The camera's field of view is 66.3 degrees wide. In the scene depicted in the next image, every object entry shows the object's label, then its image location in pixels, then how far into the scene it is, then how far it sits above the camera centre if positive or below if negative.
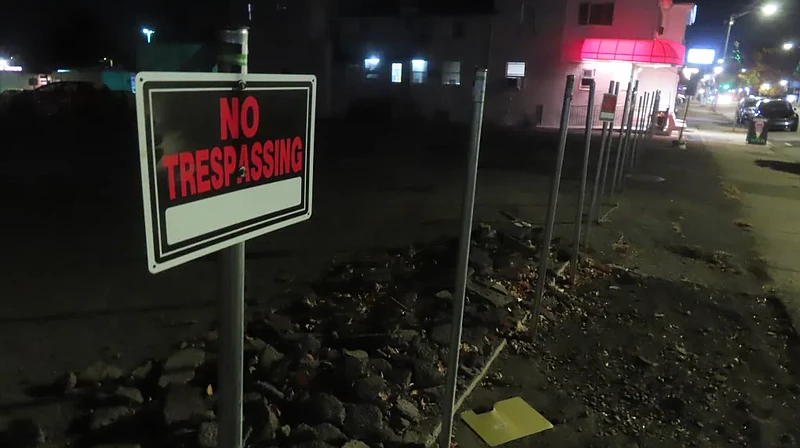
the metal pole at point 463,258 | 3.01 -0.96
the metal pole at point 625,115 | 8.23 -0.45
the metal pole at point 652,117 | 14.60 -0.80
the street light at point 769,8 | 24.70 +3.29
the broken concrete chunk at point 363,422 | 3.55 -2.00
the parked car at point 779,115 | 29.94 -1.17
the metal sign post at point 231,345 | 1.83 -0.84
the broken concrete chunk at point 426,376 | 4.25 -2.05
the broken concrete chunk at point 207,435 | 3.22 -1.92
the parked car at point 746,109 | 32.94 -1.08
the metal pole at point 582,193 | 5.62 -1.14
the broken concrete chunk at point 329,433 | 3.40 -1.98
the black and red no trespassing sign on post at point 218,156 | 1.51 -0.26
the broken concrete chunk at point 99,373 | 4.18 -2.13
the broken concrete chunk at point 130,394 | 3.75 -2.03
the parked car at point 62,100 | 24.83 -1.86
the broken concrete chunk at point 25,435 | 3.43 -2.11
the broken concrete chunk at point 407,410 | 3.85 -2.09
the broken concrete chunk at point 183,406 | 3.46 -1.95
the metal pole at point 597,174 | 7.38 -1.13
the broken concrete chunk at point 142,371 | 4.16 -2.10
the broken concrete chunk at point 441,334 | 4.86 -2.03
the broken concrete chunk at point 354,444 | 3.38 -2.02
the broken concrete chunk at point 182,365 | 4.05 -2.05
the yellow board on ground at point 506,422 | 3.83 -2.17
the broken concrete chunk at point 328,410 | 3.57 -1.95
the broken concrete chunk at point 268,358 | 4.19 -1.98
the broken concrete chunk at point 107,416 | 3.50 -2.02
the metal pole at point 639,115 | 12.97 -0.66
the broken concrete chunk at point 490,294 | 5.61 -1.97
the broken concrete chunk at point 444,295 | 5.59 -1.97
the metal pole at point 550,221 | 4.63 -1.11
